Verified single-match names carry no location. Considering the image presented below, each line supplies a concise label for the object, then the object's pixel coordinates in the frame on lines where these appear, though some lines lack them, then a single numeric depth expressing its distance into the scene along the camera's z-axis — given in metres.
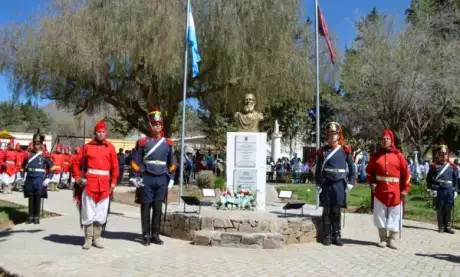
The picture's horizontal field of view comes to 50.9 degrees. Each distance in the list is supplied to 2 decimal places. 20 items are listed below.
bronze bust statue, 11.05
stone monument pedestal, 10.64
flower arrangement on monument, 9.85
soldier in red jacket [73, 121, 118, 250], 7.72
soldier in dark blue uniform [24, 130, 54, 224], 10.51
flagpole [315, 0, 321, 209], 11.77
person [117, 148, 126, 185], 22.25
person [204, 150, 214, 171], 28.98
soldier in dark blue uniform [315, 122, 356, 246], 8.77
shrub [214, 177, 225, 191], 16.12
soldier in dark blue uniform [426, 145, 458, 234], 10.80
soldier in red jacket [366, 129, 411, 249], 8.63
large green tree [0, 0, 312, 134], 19.05
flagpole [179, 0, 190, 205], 12.43
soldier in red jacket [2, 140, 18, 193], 17.12
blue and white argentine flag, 13.55
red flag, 12.63
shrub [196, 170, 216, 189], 18.50
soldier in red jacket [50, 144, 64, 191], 17.77
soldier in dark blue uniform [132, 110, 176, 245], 8.13
